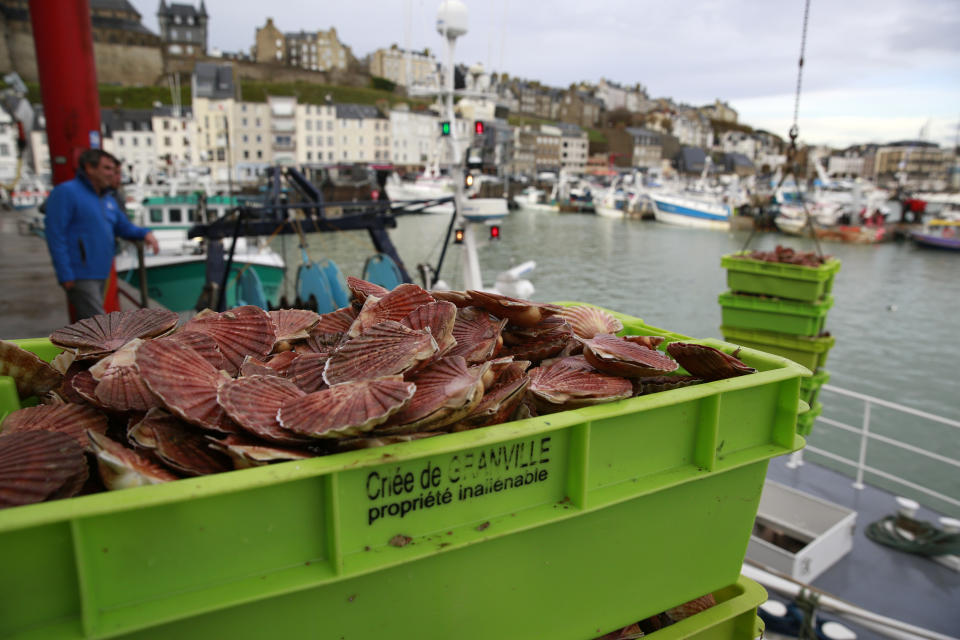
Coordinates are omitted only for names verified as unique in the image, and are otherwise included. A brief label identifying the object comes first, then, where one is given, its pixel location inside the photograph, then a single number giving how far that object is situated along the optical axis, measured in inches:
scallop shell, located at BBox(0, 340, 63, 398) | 61.2
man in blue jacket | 173.8
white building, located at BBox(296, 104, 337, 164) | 2544.3
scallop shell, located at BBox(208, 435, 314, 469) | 44.3
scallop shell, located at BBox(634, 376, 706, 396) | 66.6
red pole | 207.8
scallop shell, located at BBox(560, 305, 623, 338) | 80.7
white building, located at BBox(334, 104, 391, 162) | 2628.0
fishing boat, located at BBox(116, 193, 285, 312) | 489.1
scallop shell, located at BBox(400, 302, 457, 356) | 62.9
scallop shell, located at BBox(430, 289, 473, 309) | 75.0
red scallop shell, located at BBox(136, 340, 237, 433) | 49.6
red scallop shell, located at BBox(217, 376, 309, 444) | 47.4
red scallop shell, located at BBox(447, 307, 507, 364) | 65.2
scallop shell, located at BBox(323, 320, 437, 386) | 54.0
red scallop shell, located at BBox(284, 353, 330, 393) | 57.0
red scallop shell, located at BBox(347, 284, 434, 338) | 68.0
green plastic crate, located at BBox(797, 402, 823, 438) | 211.2
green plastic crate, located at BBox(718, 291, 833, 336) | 212.7
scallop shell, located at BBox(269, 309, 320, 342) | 70.3
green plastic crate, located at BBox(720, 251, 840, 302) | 207.5
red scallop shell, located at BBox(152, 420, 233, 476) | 46.2
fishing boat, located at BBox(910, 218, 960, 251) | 1408.7
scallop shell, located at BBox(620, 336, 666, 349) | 70.8
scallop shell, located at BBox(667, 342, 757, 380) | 66.1
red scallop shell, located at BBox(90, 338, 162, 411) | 53.4
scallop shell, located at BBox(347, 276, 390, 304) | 74.0
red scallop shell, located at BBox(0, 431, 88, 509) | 40.7
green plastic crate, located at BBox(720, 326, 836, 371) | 218.1
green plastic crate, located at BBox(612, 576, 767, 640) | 66.5
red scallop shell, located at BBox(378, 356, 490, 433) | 49.9
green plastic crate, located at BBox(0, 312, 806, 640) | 37.9
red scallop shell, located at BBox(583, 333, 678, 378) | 61.2
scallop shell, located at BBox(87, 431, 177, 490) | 42.1
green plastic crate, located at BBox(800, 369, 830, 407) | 218.5
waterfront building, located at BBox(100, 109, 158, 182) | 2329.5
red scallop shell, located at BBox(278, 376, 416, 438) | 45.7
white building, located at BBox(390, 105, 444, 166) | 2716.5
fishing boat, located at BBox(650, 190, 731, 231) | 1766.2
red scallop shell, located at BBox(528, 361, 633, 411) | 57.8
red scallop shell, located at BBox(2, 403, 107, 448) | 51.5
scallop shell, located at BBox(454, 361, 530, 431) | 54.0
